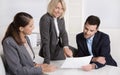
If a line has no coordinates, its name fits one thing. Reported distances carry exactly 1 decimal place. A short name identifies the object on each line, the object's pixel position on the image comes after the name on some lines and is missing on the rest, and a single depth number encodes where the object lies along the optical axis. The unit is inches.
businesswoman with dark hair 77.4
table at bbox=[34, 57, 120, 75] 84.0
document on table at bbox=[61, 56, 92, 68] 87.4
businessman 101.3
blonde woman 95.2
